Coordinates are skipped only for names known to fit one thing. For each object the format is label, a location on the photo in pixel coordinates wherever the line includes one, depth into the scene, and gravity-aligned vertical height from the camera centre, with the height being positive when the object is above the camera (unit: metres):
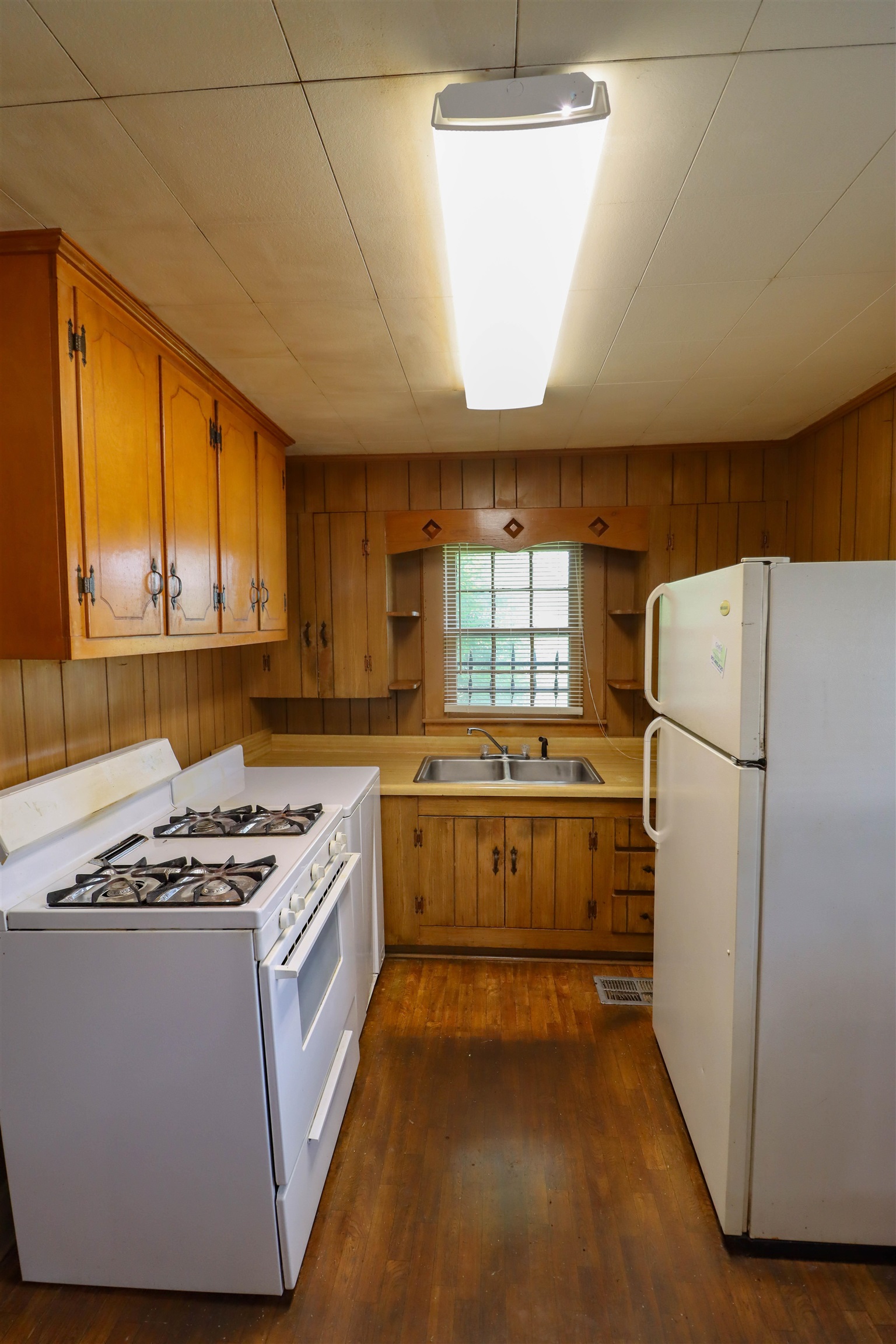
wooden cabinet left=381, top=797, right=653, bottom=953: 3.07 -1.19
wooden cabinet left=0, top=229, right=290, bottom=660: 1.50 +0.41
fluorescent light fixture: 1.00 +0.75
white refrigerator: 1.54 -0.67
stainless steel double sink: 3.47 -0.78
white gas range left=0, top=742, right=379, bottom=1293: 1.49 -1.02
